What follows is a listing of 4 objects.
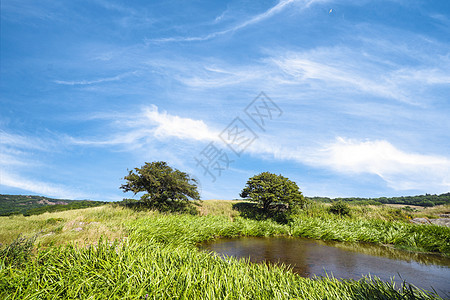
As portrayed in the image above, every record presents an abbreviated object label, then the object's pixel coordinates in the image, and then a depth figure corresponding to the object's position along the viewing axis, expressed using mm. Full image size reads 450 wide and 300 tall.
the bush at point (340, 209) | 17312
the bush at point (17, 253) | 3945
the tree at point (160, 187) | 15617
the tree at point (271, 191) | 16328
